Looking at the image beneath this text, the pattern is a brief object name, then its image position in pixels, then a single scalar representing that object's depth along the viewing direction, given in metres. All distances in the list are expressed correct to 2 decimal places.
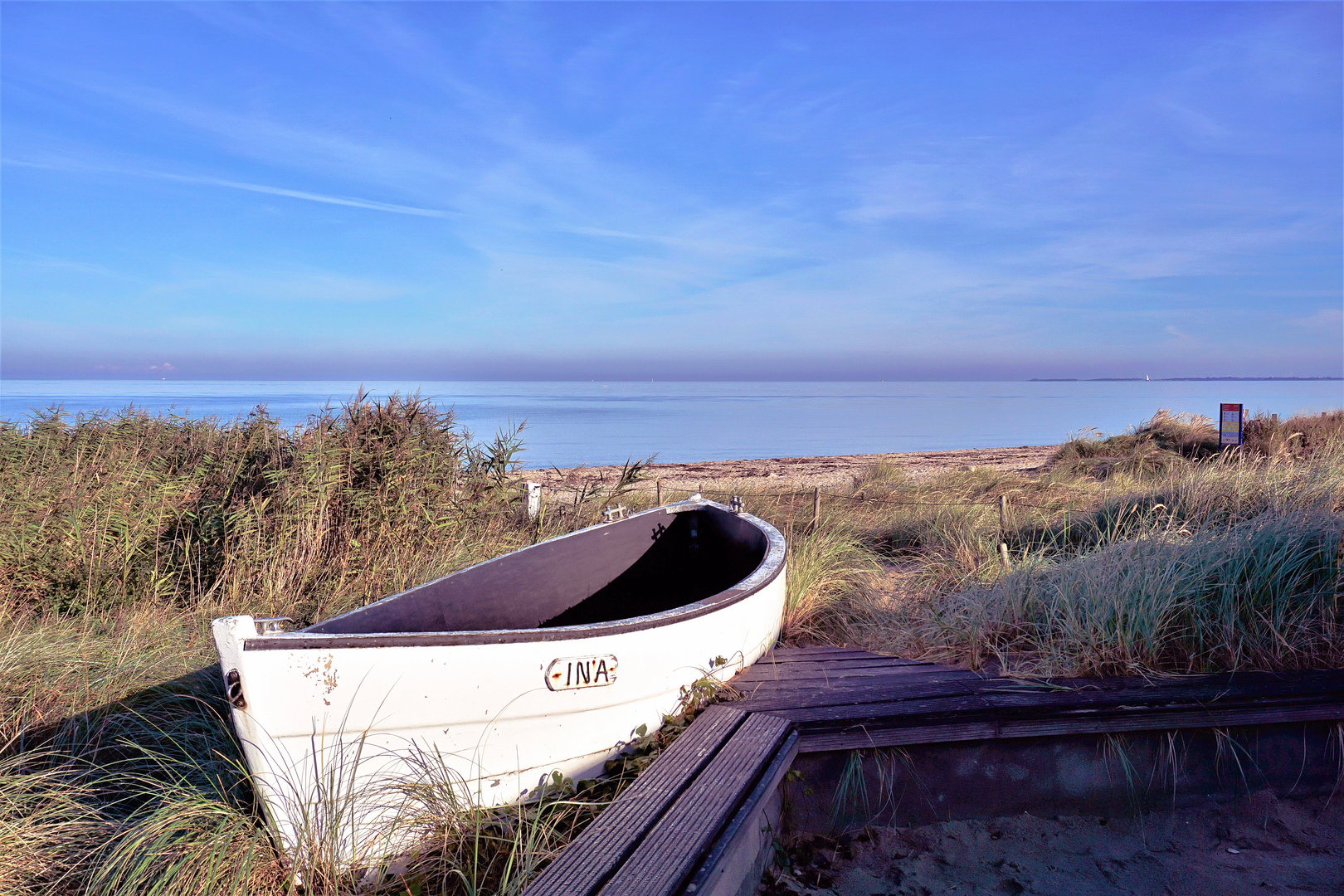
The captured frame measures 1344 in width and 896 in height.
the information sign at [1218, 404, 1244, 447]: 13.21
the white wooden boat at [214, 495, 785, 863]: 2.46
